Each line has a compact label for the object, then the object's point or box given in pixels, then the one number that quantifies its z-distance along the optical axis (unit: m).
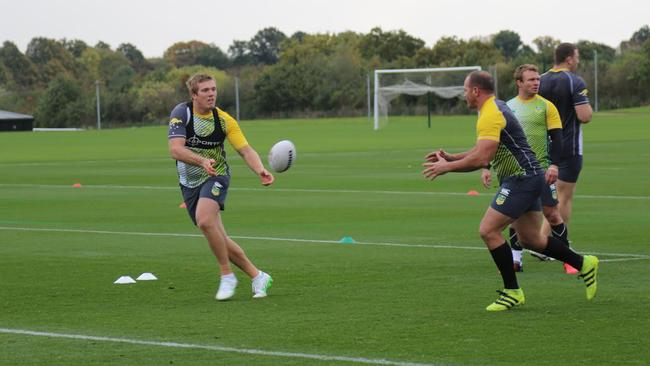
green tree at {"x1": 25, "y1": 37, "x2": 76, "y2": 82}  190.25
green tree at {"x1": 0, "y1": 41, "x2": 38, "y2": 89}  187.38
